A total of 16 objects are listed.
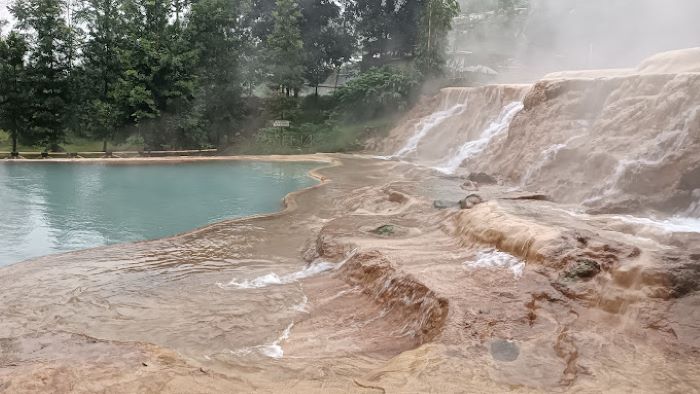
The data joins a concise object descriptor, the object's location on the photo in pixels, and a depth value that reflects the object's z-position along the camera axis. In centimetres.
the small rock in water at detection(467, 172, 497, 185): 1131
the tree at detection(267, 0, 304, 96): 2123
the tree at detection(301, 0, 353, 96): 2445
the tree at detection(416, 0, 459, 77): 2188
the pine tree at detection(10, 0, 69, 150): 1927
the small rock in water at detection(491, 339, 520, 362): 389
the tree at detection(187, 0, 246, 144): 2119
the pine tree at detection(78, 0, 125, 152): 2053
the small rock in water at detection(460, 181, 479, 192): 1038
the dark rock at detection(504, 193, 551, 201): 880
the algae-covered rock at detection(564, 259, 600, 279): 493
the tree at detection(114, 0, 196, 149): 2006
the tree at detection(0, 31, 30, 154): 1886
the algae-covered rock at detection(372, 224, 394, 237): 750
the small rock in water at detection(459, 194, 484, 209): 786
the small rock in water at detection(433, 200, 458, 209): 834
